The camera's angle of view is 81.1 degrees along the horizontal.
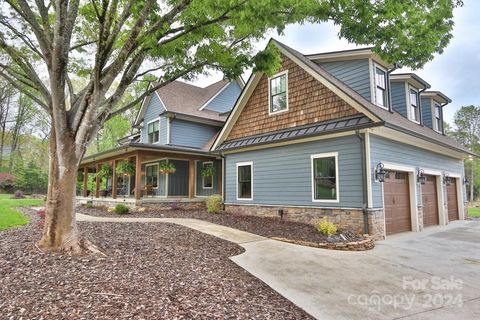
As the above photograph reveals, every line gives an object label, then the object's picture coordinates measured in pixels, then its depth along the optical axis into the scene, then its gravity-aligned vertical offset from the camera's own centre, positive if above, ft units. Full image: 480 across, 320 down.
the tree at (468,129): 110.93 +21.70
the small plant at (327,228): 26.43 -4.26
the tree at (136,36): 16.02 +8.87
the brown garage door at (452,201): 44.65 -3.00
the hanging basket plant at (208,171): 50.10 +2.34
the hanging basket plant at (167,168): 48.52 +2.84
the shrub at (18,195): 72.22 -2.44
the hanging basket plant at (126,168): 48.47 +2.89
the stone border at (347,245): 23.22 -5.18
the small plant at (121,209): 39.70 -3.44
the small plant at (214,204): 41.96 -2.97
